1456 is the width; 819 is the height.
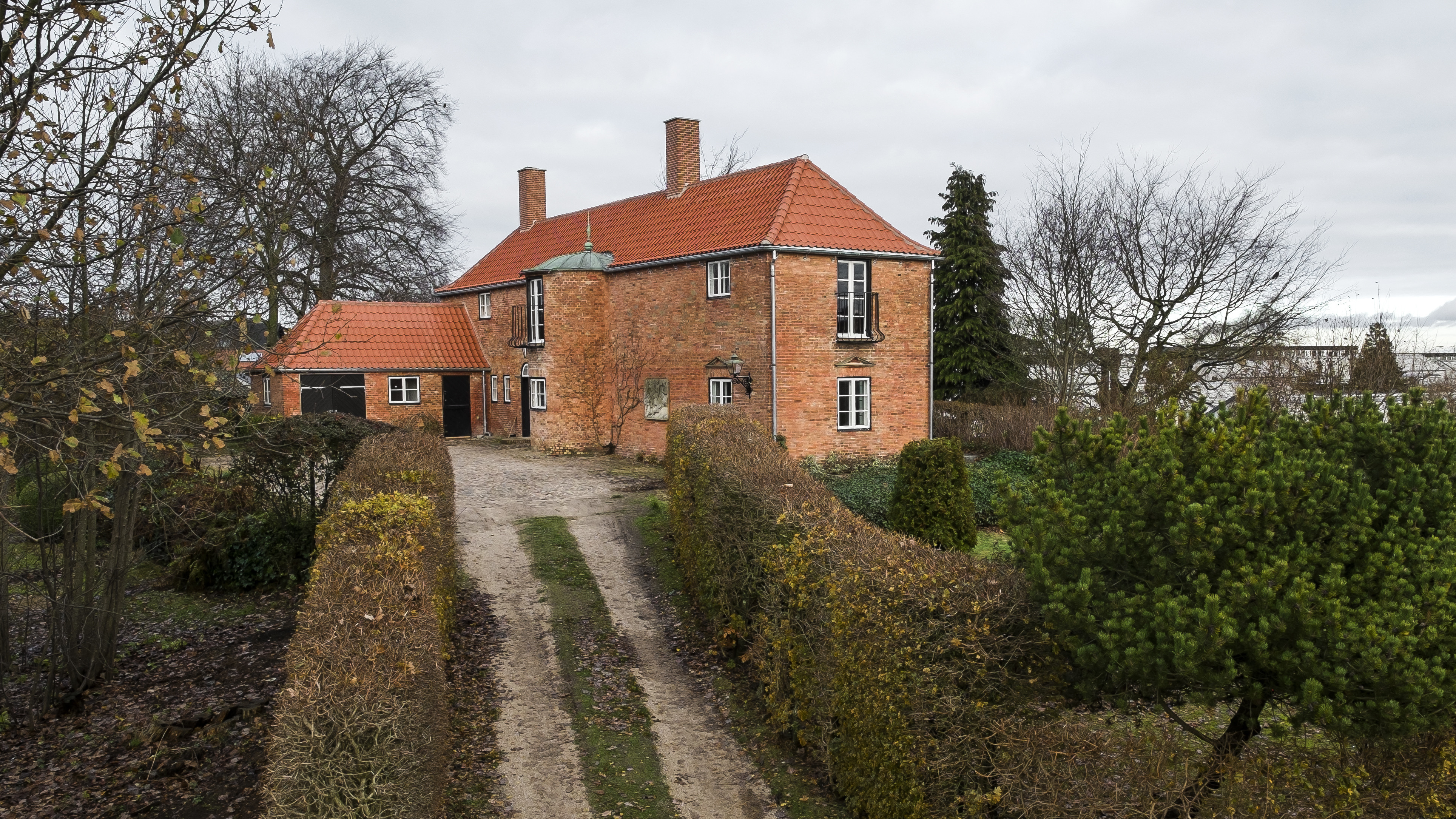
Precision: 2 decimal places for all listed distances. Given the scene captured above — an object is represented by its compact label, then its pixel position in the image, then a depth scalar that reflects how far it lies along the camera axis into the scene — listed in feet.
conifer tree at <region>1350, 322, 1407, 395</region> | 73.82
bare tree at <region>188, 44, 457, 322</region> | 103.71
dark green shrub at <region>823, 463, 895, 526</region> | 54.39
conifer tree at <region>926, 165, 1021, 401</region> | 105.40
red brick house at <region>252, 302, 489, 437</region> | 94.22
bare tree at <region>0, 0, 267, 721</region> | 20.40
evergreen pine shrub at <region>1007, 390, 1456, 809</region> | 13.67
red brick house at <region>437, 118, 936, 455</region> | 71.61
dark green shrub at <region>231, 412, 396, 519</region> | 43.11
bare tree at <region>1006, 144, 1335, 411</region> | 90.02
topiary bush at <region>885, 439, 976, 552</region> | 48.60
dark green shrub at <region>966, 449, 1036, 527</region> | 58.90
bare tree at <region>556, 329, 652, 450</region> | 83.25
